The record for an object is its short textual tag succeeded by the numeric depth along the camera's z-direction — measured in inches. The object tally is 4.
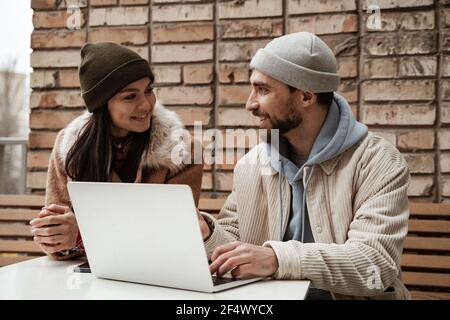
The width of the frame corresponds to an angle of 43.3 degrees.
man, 47.2
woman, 72.5
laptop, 39.2
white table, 40.0
